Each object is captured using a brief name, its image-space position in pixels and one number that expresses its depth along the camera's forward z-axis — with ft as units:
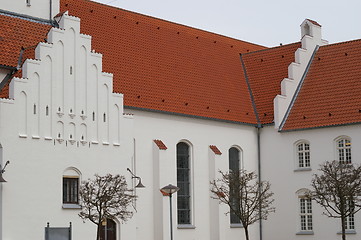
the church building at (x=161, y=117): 114.62
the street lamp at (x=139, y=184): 129.69
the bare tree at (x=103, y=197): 108.37
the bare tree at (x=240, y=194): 138.10
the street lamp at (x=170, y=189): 117.08
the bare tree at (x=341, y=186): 131.03
